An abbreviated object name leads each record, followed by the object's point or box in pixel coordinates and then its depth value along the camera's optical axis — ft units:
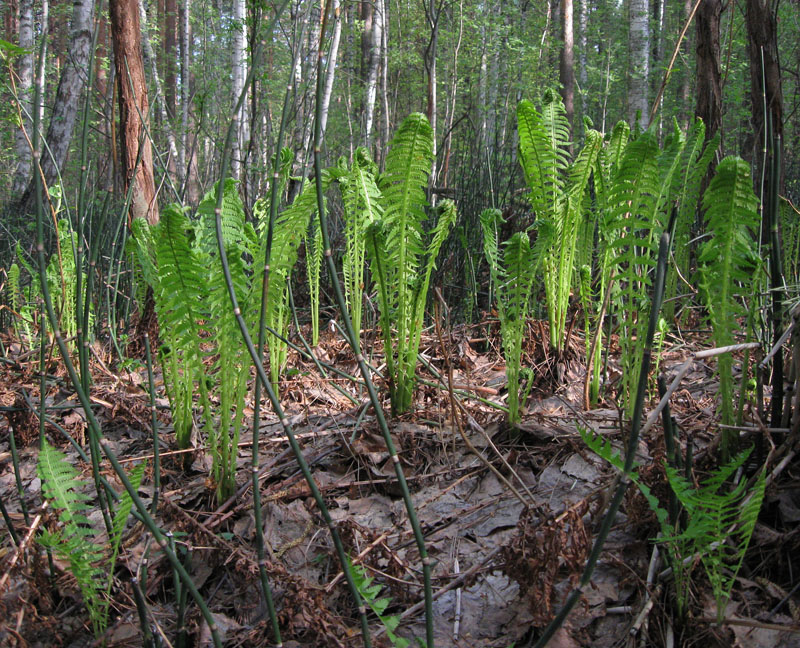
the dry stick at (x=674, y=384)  2.40
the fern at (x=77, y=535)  3.16
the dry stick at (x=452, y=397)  4.21
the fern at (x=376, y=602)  2.94
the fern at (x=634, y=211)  4.36
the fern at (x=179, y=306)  4.06
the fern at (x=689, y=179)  5.62
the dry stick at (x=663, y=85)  3.21
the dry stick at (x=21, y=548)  3.01
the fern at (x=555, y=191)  5.50
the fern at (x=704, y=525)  2.73
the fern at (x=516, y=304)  4.66
